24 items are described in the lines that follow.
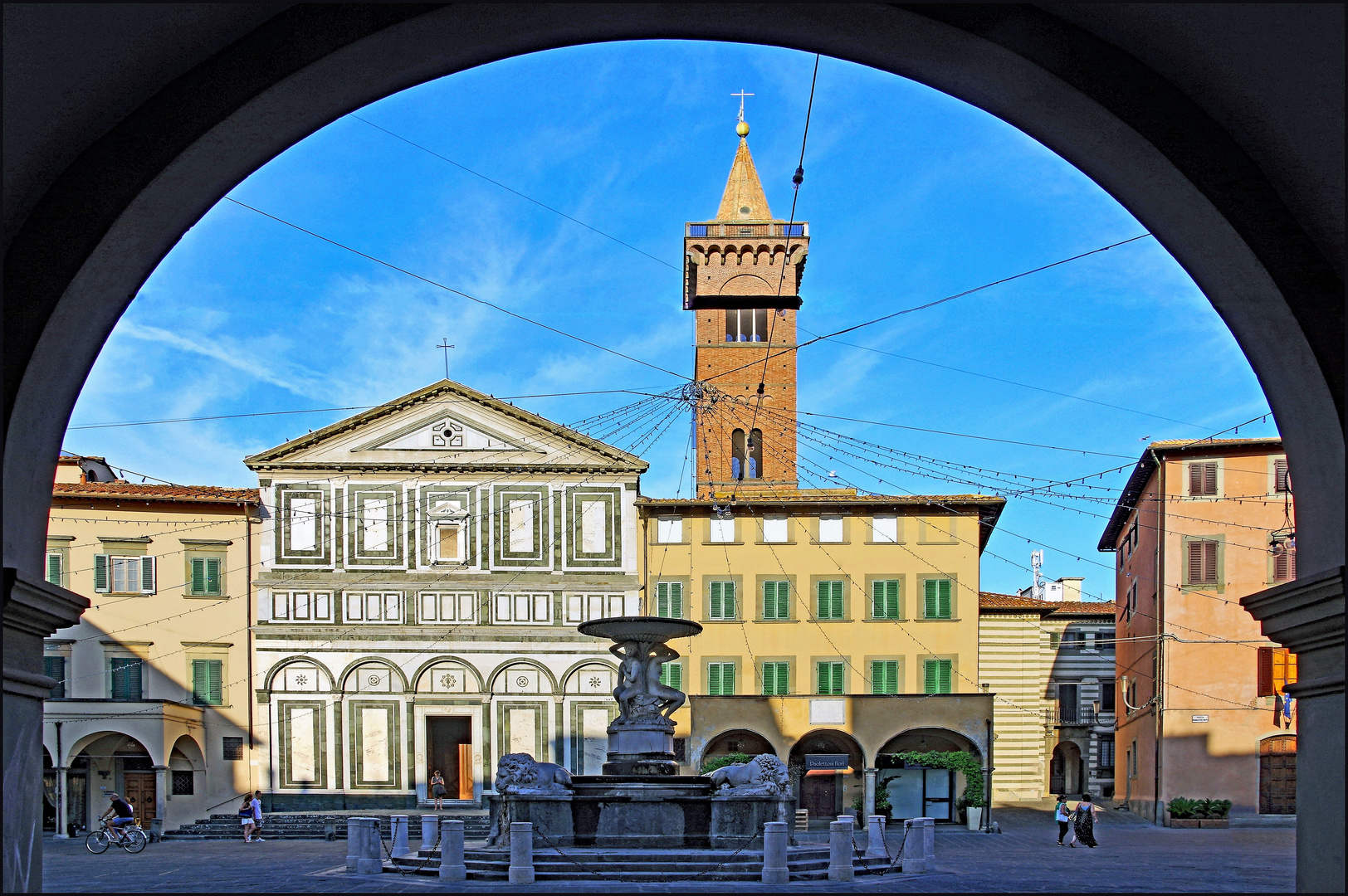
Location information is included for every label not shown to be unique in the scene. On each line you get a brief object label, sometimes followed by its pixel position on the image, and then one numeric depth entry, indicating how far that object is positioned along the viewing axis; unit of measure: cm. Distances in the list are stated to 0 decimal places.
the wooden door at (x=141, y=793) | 3362
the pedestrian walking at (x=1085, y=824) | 2355
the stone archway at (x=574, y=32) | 534
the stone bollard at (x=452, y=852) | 1620
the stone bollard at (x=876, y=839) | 1825
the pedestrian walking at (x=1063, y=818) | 2414
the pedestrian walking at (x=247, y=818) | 2822
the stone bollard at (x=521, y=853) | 1558
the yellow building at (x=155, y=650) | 3334
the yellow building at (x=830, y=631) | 3459
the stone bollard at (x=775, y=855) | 1537
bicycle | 2483
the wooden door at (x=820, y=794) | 3475
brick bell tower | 4928
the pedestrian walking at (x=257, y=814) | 2847
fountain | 1720
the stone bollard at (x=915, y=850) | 1788
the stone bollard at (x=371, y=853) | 1788
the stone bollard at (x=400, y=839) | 1878
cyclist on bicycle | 2458
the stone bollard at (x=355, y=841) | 1805
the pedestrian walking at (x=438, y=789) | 3281
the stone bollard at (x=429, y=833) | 1922
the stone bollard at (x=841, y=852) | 1638
